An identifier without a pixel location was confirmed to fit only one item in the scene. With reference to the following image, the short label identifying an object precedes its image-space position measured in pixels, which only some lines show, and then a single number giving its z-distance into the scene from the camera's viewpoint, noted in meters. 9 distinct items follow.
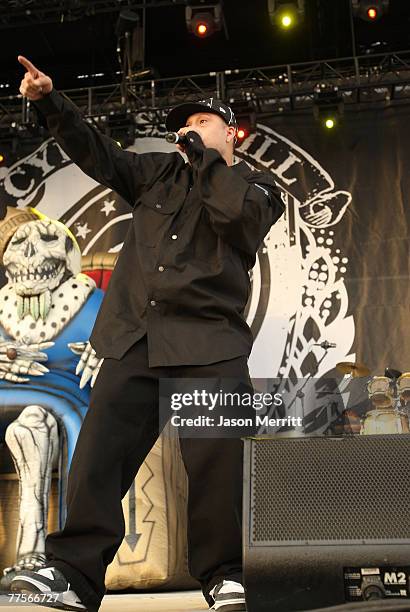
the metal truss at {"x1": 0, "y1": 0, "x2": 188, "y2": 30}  6.34
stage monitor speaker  1.36
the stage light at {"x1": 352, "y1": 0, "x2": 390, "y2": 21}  6.06
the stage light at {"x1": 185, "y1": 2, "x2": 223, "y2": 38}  6.21
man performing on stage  1.87
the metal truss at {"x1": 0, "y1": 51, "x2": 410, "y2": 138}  6.41
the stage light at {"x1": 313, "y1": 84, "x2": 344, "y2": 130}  6.30
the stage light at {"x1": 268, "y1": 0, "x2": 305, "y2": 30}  6.16
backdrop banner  5.94
